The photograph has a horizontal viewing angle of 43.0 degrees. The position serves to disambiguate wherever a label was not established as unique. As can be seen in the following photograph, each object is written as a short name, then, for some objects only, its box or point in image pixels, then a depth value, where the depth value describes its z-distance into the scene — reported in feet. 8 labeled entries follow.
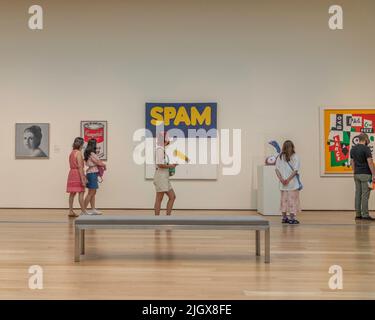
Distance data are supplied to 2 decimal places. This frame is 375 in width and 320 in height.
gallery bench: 16.60
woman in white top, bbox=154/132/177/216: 26.55
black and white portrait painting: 38.93
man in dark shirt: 31.37
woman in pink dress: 32.96
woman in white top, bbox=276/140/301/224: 28.45
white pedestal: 34.76
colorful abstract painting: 38.34
